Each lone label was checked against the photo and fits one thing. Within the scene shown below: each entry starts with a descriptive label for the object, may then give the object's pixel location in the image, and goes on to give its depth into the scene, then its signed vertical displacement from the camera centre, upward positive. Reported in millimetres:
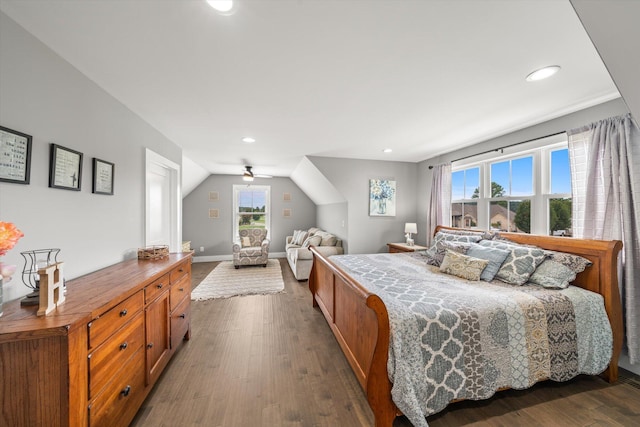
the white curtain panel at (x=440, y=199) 3904 +256
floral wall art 4570 +329
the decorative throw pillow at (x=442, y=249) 2675 -437
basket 2225 -387
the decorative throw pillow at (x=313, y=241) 4789 -583
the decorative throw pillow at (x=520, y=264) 2074 -477
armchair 5340 -972
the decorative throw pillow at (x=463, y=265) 2250 -536
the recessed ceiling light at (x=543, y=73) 1645 +1047
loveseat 4508 -764
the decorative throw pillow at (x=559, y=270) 1944 -499
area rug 3820 -1316
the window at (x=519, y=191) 2549 +299
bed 1402 -855
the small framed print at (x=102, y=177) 1814 +305
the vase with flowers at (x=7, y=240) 936 -113
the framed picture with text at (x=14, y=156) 1171 +307
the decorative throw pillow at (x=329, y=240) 4746 -557
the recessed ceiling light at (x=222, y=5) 1104 +1027
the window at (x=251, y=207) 6516 +186
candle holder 1158 -311
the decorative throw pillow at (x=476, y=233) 2895 -269
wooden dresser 913 -661
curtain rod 2513 +873
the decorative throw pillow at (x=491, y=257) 2223 -451
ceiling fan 5004 +971
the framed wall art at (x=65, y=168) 1438 +300
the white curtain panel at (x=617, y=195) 1880 +166
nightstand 3883 -602
